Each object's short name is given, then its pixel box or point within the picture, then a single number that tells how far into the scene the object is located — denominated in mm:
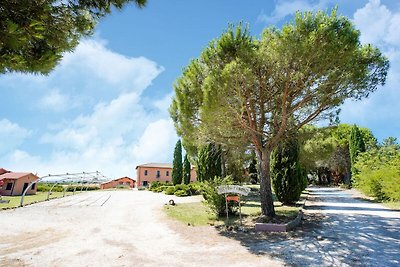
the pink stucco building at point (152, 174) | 53312
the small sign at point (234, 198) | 9379
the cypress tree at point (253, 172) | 29416
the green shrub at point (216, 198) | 10830
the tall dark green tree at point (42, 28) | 3137
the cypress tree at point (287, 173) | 14188
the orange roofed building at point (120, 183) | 58000
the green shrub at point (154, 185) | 36050
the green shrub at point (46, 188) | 38281
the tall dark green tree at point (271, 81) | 8164
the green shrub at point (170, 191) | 25239
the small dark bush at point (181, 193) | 23062
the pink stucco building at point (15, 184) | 31270
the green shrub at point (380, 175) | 13688
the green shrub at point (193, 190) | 24008
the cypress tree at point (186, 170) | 34400
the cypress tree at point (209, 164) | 19781
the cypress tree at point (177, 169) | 36156
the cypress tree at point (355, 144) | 30117
